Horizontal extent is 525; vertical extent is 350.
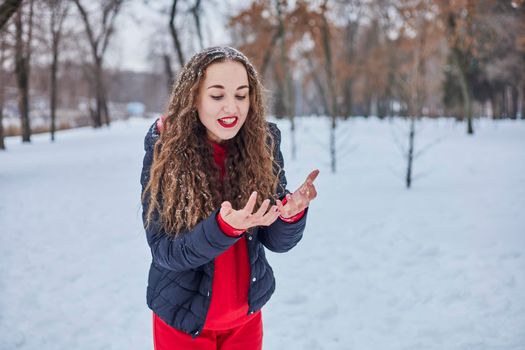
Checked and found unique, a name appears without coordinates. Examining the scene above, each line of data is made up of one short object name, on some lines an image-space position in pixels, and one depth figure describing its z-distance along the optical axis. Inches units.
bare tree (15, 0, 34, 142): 514.9
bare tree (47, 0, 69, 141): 742.9
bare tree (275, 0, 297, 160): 478.2
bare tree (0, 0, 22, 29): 273.0
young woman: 56.9
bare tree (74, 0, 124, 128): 973.8
